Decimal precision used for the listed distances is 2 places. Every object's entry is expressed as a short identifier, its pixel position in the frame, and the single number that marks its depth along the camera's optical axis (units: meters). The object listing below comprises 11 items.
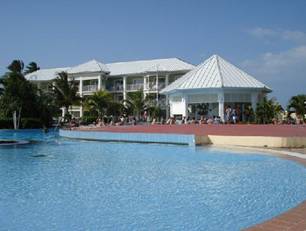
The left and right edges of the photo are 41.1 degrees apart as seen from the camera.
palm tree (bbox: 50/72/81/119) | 47.47
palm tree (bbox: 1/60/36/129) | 41.22
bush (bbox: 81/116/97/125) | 46.12
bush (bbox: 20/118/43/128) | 41.91
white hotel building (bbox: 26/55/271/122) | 33.66
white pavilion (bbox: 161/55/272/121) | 33.31
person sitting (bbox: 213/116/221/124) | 29.41
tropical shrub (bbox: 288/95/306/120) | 41.38
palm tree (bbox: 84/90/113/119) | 47.19
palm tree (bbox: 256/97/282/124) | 30.30
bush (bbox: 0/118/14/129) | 41.47
